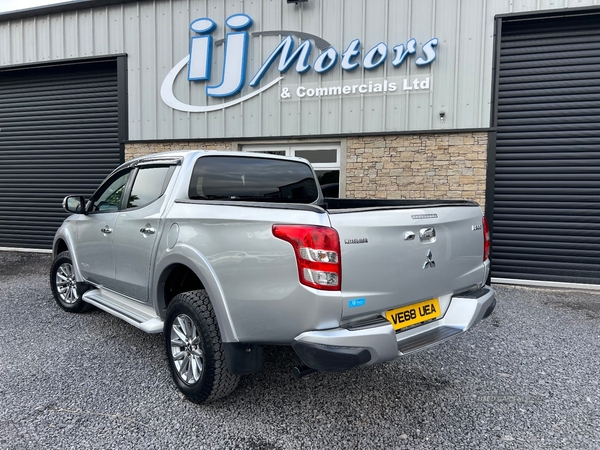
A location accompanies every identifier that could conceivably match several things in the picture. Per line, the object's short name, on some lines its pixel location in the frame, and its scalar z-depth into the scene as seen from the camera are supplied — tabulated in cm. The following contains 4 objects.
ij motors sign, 691
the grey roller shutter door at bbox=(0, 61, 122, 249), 901
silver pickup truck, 223
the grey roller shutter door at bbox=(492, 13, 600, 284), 656
